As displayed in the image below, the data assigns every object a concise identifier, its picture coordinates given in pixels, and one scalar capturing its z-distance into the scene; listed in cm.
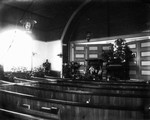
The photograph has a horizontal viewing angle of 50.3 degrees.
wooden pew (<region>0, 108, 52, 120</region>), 206
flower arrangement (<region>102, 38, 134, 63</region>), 760
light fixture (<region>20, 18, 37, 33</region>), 683
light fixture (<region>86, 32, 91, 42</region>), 954
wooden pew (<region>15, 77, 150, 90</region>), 397
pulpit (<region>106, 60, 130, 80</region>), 730
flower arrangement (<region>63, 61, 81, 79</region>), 877
